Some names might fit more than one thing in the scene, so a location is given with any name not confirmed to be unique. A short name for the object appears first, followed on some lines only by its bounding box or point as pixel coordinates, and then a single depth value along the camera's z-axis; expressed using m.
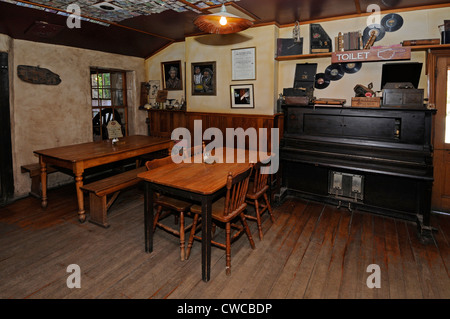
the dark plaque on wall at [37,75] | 4.38
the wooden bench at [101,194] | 3.56
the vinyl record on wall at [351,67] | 4.25
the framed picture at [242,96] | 4.98
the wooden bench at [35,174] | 4.41
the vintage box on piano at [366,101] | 3.78
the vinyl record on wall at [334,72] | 4.41
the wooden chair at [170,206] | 2.88
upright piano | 3.47
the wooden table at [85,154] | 3.58
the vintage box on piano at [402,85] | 3.56
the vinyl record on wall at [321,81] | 4.54
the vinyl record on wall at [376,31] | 4.06
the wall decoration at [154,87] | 6.35
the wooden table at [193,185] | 2.50
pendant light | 2.64
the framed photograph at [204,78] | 5.37
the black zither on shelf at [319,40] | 4.34
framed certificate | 4.88
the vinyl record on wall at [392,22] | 3.94
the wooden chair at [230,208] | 2.60
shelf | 3.56
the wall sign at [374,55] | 3.64
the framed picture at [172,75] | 6.05
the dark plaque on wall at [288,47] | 4.57
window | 5.77
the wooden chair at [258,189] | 3.34
